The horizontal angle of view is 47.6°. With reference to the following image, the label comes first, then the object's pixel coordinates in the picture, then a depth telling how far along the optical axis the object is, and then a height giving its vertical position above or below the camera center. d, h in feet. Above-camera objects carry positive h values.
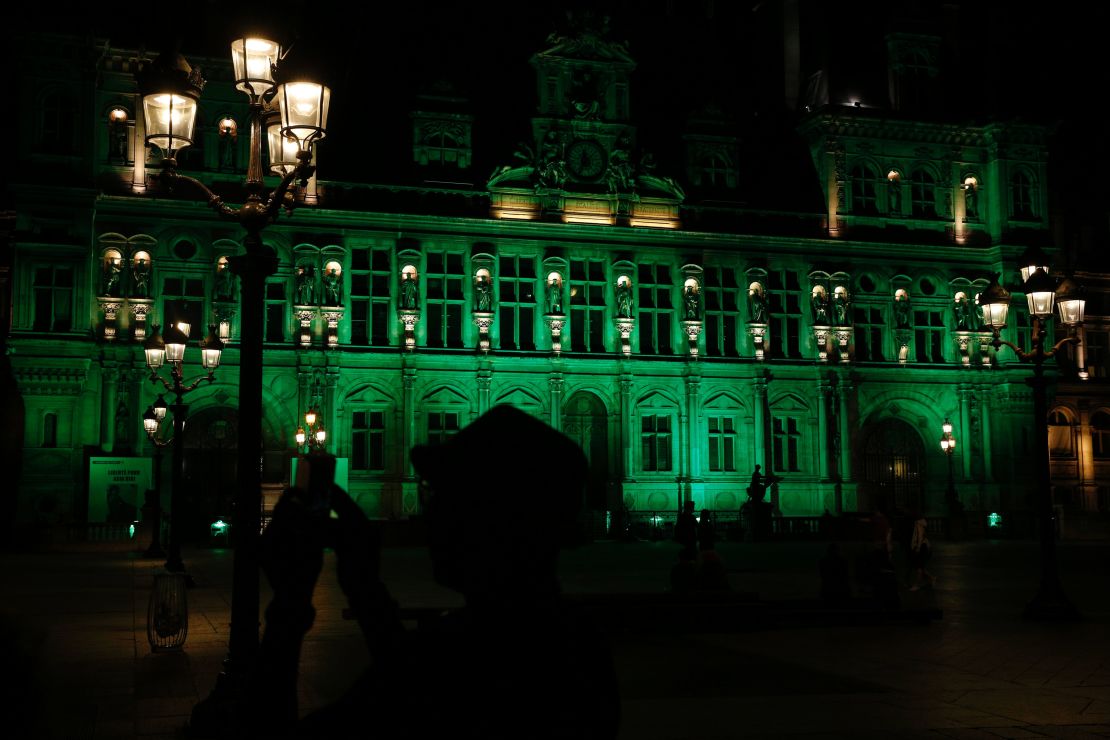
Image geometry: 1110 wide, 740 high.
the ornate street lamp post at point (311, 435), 126.11 +6.13
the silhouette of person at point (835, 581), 52.05 -3.83
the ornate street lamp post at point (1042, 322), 53.91 +7.72
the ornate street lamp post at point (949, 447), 140.26 +4.62
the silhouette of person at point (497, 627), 8.45 -0.93
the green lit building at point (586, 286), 128.98 +23.03
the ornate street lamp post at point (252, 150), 30.86 +9.55
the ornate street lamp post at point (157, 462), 89.15 +2.52
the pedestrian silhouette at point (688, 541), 55.72 -2.33
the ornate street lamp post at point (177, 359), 68.71 +8.21
